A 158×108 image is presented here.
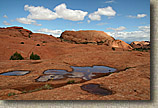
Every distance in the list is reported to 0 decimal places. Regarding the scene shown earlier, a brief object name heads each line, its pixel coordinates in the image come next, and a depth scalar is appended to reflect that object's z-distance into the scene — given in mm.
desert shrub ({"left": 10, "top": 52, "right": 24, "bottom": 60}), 16484
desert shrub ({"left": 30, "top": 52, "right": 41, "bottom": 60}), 17703
